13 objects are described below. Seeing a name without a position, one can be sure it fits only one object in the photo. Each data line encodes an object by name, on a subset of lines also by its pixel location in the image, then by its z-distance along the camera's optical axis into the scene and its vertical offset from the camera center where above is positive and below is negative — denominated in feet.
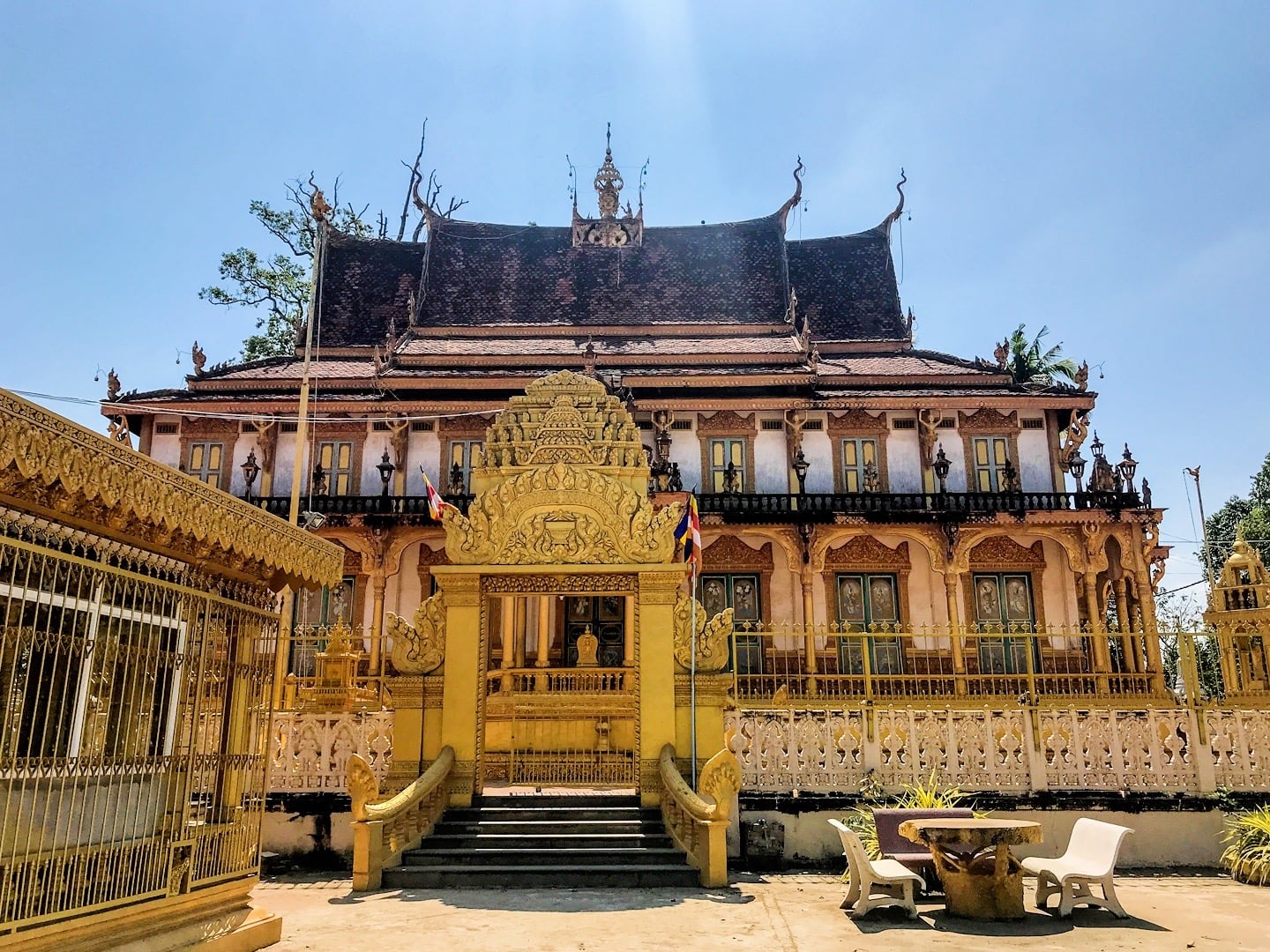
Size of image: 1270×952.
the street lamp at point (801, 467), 72.90 +17.47
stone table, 23.85 -4.22
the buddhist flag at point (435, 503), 47.07 +9.73
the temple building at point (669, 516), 32.91 +11.13
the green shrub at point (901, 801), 30.94 -3.42
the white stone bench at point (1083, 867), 24.71 -4.50
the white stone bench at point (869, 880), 24.77 -4.72
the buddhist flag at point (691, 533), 35.19 +6.06
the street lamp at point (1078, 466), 73.77 +17.85
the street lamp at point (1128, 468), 71.51 +17.14
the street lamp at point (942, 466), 73.05 +17.65
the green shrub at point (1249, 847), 30.09 -4.80
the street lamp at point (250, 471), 72.90 +17.27
